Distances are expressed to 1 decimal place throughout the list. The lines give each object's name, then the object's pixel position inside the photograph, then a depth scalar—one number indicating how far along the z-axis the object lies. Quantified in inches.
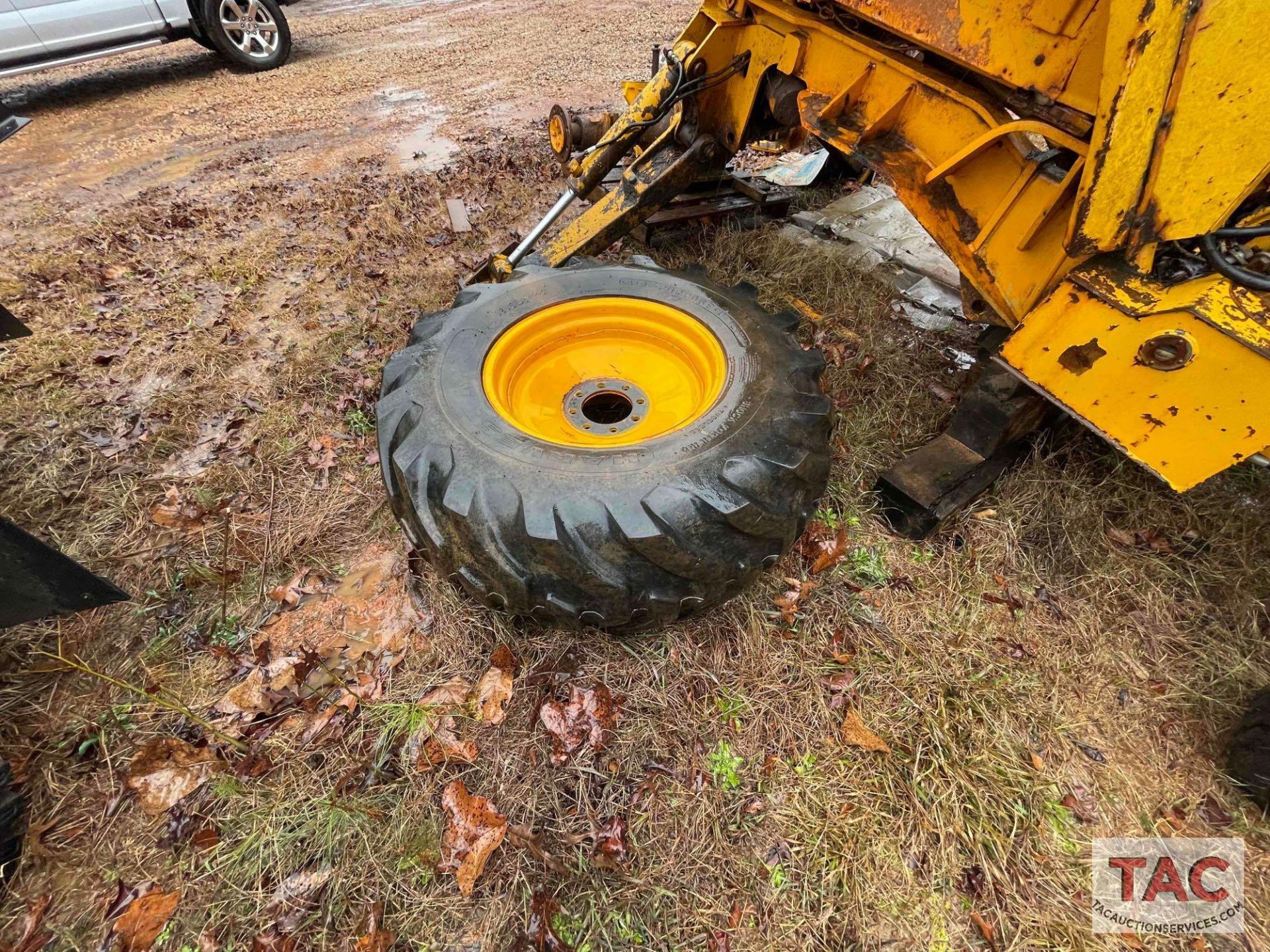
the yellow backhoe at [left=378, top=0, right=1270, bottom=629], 51.9
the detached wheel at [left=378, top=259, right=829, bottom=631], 67.3
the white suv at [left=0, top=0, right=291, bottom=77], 207.3
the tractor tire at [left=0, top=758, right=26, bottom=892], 61.4
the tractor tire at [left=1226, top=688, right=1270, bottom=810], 68.1
